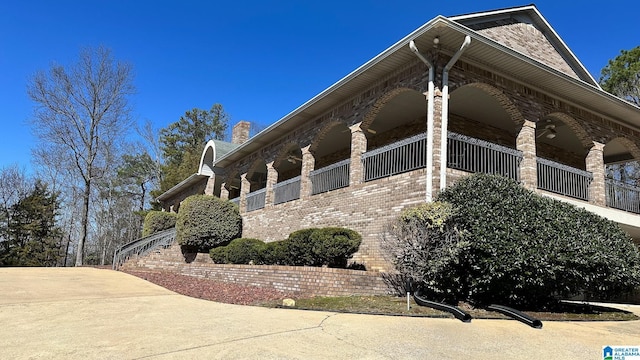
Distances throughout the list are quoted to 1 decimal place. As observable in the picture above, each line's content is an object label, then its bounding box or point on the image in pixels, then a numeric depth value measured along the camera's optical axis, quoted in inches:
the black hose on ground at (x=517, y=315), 232.1
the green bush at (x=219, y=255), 553.0
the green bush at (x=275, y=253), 435.2
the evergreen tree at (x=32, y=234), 1032.8
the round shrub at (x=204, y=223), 613.6
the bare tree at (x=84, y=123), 912.9
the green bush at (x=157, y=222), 905.5
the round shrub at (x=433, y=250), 289.6
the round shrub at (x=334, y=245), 377.7
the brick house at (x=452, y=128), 366.6
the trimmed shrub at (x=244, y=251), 494.9
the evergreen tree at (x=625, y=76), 828.6
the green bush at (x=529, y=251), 277.7
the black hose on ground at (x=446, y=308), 240.8
